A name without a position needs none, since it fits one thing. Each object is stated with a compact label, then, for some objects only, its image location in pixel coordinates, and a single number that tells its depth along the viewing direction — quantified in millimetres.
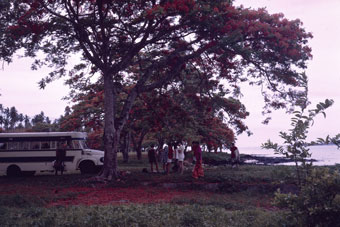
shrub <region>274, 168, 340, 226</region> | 5199
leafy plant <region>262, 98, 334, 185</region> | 5750
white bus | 21547
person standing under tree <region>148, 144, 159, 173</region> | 20562
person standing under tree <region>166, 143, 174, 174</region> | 19266
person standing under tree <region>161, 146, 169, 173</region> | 19805
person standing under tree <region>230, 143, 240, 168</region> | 23803
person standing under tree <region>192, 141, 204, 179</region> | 16683
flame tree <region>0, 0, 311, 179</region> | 14352
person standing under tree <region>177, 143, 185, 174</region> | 19627
